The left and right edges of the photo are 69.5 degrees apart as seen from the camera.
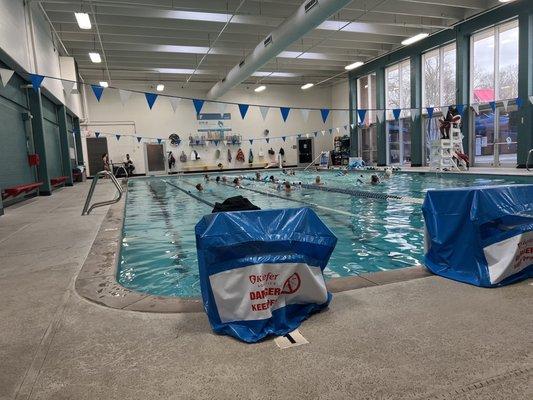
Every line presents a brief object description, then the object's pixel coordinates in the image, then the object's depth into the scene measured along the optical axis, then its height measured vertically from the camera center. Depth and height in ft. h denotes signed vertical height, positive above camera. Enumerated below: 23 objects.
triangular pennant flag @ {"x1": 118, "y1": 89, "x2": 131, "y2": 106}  32.99 +6.05
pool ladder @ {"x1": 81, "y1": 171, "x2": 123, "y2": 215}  21.21 -1.66
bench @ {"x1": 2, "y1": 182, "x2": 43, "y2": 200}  24.99 -1.44
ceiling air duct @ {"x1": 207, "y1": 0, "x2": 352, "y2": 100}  32.45 +12.11
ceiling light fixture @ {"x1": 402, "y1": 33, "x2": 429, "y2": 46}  46.19 +13.35
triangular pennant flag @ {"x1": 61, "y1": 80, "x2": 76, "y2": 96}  36.59 +8.02
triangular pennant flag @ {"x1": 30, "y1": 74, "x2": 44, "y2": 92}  27.46 +6.26
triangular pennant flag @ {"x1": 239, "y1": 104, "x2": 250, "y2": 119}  39.55 +5.19
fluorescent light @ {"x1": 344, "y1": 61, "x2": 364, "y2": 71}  60.92 +13.66
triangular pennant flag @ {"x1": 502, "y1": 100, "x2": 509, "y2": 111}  42.77 +4.35
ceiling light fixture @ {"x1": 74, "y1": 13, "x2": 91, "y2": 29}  33.83 +13.07
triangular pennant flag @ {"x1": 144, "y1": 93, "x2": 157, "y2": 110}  32.67 +5.54
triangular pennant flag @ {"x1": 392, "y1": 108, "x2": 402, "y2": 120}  47.28 +4.51
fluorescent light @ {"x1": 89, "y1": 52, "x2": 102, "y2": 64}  47.87 +13.66
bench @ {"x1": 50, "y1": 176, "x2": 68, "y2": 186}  39.14 -1.44
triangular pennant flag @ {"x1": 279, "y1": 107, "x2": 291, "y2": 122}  42.86 +4.96
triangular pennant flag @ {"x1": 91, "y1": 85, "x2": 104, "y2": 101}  33.03 +6.42
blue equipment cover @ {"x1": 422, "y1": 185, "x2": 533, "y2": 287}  8.33 -2.00
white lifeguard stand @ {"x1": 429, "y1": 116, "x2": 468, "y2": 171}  44.27 -0.61
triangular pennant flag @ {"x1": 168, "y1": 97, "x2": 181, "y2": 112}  40.86 +6.27
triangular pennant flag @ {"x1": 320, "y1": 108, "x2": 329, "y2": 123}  43.31 +4.57
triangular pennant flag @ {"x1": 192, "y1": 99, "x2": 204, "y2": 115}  35.31 +5.27
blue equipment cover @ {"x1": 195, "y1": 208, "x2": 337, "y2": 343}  6.48 -1.98
